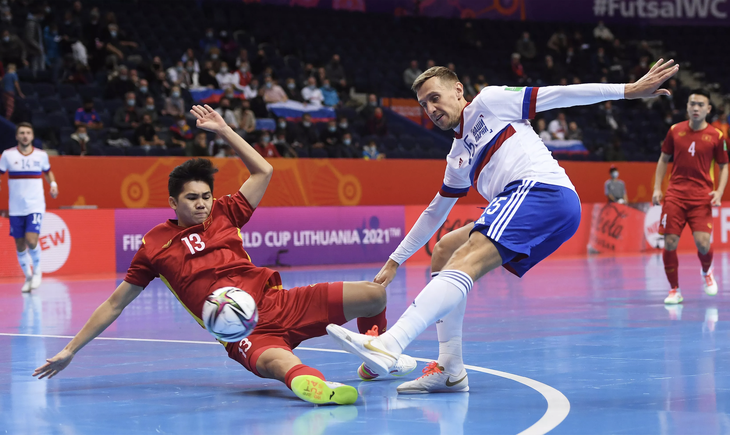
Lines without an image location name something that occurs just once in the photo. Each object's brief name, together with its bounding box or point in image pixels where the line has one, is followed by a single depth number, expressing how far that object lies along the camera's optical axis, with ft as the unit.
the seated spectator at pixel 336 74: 73.92
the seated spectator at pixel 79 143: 54.24
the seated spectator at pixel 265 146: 60.39
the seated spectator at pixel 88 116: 57.06
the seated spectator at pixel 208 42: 71.51
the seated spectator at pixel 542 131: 75.56
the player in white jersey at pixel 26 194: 42.57
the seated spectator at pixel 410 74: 81.41
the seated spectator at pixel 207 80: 65.36
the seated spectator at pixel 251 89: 66.69
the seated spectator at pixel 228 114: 60.08
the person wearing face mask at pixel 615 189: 71.77
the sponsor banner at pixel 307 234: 53.31
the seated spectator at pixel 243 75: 67.46
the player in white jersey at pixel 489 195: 14.84
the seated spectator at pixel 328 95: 71.41
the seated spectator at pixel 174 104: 61.00
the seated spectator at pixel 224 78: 66.59
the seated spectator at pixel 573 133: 77.30
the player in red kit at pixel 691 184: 33.81
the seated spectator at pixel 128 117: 57.88
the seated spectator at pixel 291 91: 69.00
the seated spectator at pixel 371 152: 66.18
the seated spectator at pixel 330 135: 65.57
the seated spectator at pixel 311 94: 69.46
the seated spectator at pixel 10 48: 58.95
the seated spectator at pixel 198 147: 57.06
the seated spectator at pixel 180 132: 59.21
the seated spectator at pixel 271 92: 67.31
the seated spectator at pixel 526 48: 93.15
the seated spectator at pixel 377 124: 69.97
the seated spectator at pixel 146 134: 57.21
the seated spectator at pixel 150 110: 58.37
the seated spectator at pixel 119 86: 60.18
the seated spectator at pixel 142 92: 61.00
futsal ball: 14.99
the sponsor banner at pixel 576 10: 97.66
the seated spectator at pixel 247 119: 61.05
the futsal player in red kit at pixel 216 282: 17.17
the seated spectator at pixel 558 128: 76.43
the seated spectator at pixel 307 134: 64.34
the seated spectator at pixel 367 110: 70.85
